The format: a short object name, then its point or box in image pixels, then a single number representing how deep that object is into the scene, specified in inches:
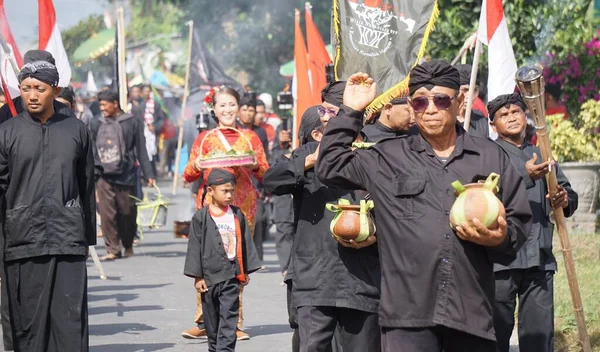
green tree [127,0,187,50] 2876.5
